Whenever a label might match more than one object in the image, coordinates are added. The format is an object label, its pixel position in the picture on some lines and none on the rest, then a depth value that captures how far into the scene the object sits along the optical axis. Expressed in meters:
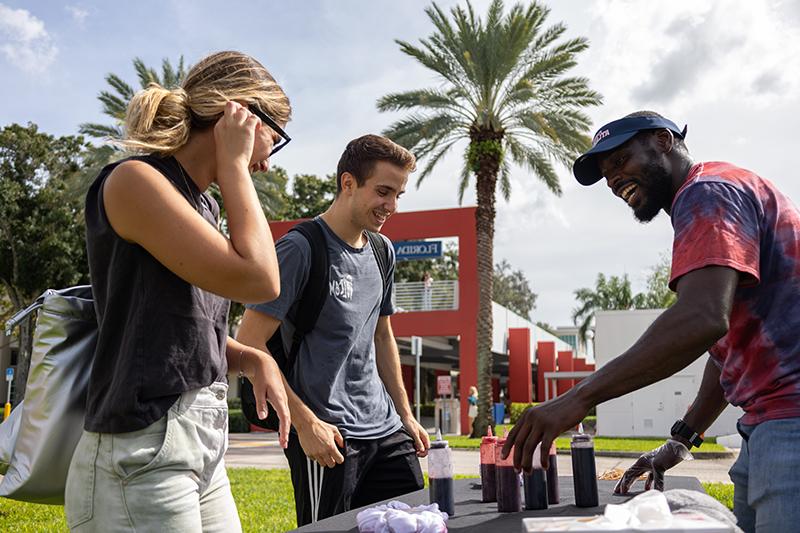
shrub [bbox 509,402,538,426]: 29.51
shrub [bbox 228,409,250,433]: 28.97
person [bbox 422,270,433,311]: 25.28
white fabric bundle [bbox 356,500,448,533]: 1.97
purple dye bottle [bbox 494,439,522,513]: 2.44
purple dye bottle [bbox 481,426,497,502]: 2.67
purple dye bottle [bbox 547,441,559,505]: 2.57
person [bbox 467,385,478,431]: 23.11
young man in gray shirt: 3.01
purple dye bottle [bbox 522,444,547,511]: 2.45
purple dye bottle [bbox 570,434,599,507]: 2.43
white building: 23.42
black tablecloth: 2.14
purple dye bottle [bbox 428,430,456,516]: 2.47
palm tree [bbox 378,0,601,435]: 19.91
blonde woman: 1.65
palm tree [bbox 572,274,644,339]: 53.44
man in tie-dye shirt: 1.76
